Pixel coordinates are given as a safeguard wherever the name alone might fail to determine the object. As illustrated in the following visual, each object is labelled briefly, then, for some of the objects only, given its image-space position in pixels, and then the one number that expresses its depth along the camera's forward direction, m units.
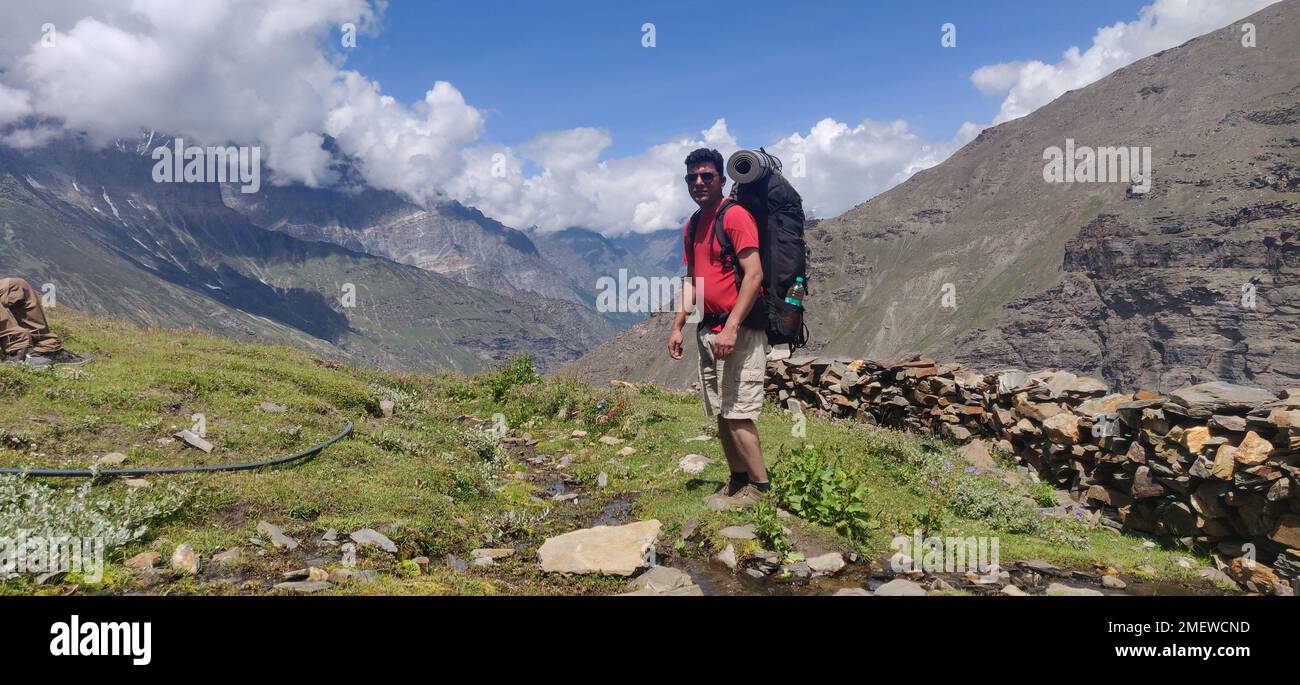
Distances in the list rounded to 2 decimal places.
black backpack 7.61
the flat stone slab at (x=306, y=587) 5.47
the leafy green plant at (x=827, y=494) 7.63
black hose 6.88
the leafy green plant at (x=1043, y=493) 10.38
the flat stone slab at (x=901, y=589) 5.66
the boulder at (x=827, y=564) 6.74
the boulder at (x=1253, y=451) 7.49
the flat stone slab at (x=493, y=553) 7.24
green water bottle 7.68
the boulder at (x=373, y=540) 6.84
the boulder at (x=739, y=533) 7.37
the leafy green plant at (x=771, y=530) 7.02
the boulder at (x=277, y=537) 6.67
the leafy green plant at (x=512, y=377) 18.42
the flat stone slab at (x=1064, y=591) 5.71
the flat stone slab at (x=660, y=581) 6.00
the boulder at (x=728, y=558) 6.92
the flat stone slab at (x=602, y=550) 6.74
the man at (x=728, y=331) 7.40
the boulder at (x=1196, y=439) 8.32
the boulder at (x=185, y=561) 5.78
